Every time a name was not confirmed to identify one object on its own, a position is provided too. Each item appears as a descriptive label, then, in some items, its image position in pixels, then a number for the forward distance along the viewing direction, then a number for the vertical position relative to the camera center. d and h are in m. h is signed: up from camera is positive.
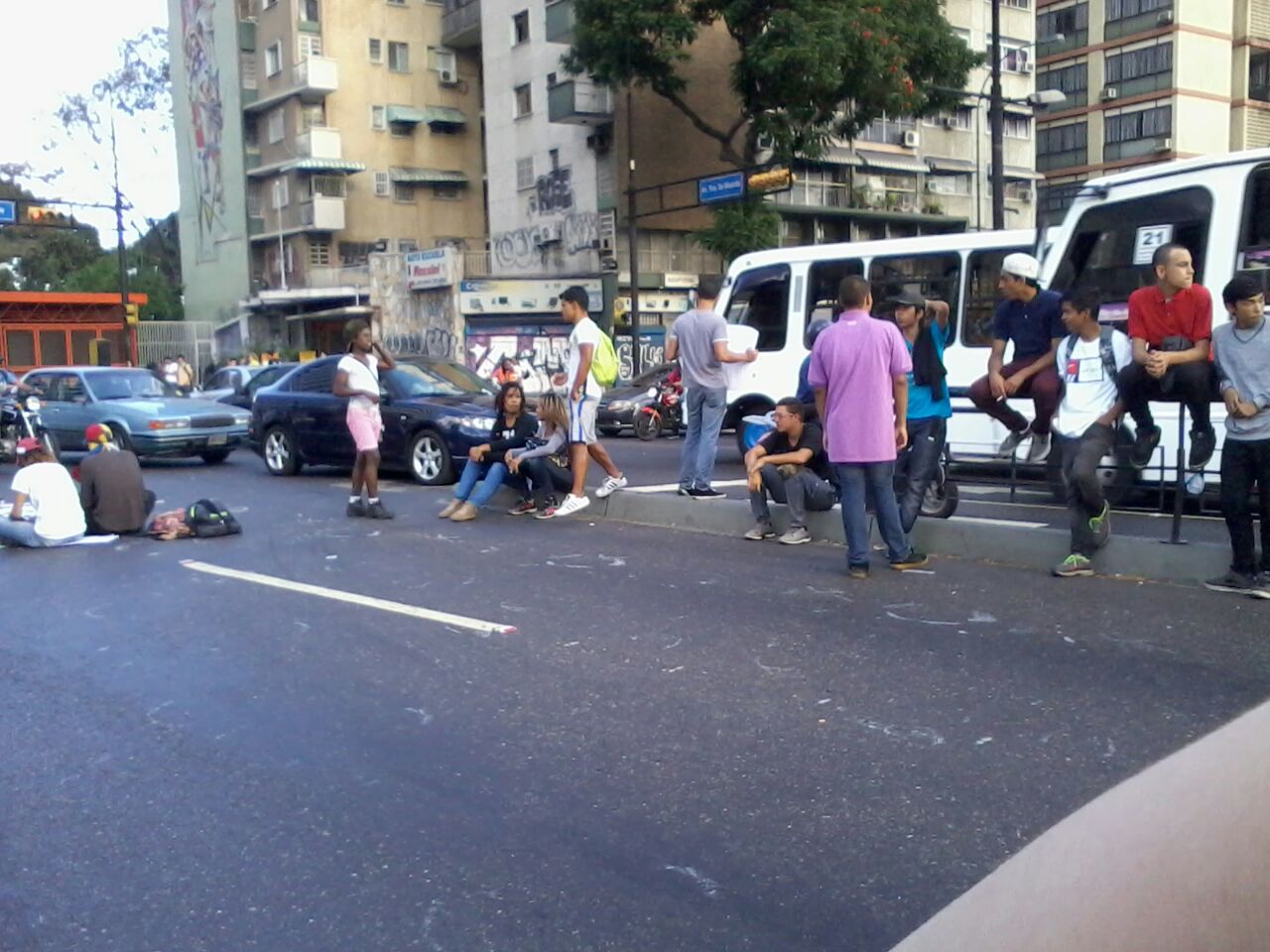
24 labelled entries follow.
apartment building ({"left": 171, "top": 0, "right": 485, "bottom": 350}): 47.16 +7.94
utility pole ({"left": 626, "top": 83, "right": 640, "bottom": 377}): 32.81 +2.47
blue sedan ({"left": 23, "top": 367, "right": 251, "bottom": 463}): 18.44 -0.77
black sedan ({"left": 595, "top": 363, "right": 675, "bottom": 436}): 22.23 -0.88
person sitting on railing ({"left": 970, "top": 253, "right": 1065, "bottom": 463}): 9.25 +0.03
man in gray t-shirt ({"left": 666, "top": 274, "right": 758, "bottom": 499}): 10.46 -0.09
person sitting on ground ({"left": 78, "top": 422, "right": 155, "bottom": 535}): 10.83 -1.08
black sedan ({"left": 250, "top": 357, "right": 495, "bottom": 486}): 14.42 -0.74
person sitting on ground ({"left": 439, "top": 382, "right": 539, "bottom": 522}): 11.35 -0.91
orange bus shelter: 45.12 +1.29
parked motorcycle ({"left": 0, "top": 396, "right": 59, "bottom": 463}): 19.17 -0.91
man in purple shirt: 7.75 -0.33
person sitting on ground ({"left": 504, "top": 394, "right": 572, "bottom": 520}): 11.30 -0.95
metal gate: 49.79 +0.73
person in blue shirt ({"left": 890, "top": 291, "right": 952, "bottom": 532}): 8.38 -0.38
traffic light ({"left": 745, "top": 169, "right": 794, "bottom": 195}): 30.66 +4.01
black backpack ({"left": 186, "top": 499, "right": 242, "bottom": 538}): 10.87 -1.37
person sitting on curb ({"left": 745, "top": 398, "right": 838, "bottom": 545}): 9.34 -0.90
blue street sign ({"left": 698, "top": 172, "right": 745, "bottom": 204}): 30.45 +3.89
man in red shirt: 7.44 +0.01
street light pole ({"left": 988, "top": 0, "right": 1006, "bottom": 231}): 23.41 +3.96
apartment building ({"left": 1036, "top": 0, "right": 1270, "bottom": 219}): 47.31 +9.92
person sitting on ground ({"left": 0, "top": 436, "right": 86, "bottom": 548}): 10.42 -1.15
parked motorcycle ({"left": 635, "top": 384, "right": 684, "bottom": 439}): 21.92 -1.08
